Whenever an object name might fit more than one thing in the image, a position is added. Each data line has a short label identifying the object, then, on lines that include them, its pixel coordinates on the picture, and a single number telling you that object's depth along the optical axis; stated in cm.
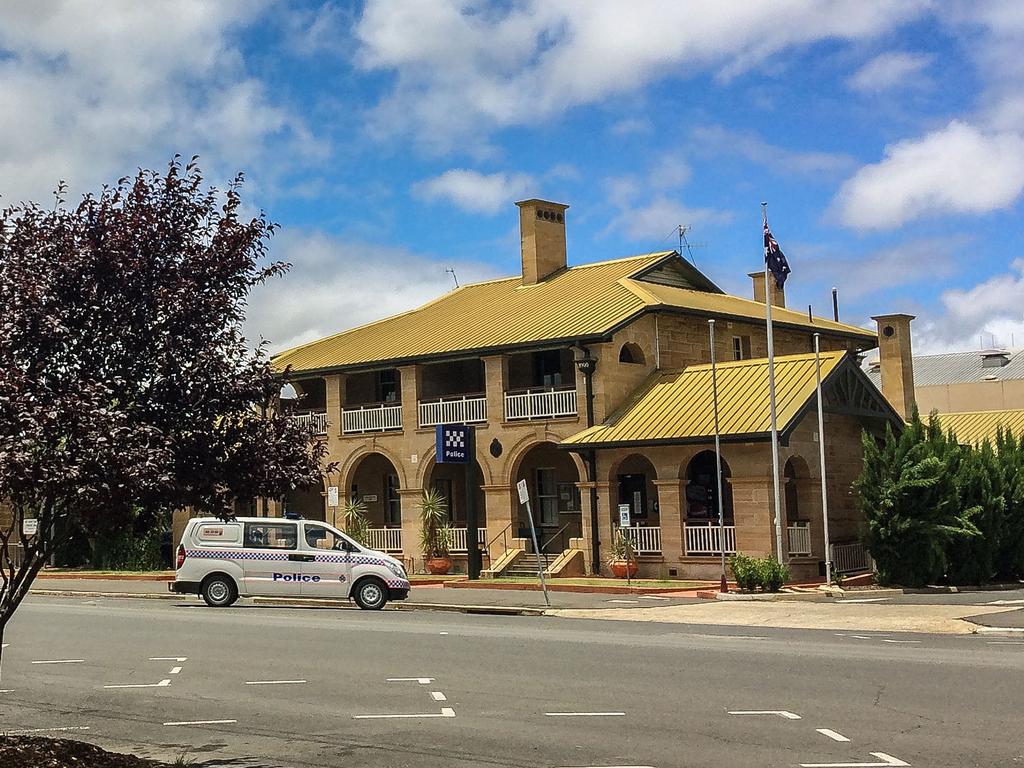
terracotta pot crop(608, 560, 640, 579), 3286
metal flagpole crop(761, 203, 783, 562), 2955
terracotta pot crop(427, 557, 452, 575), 3738
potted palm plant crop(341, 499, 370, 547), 3925
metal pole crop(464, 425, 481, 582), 3494
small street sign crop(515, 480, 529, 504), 2717
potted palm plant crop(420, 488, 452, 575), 3791
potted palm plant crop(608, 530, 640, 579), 3266
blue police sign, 3497
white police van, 2700
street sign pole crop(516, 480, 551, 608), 2717
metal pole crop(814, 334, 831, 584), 3035
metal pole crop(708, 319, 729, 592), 2941
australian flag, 3016
